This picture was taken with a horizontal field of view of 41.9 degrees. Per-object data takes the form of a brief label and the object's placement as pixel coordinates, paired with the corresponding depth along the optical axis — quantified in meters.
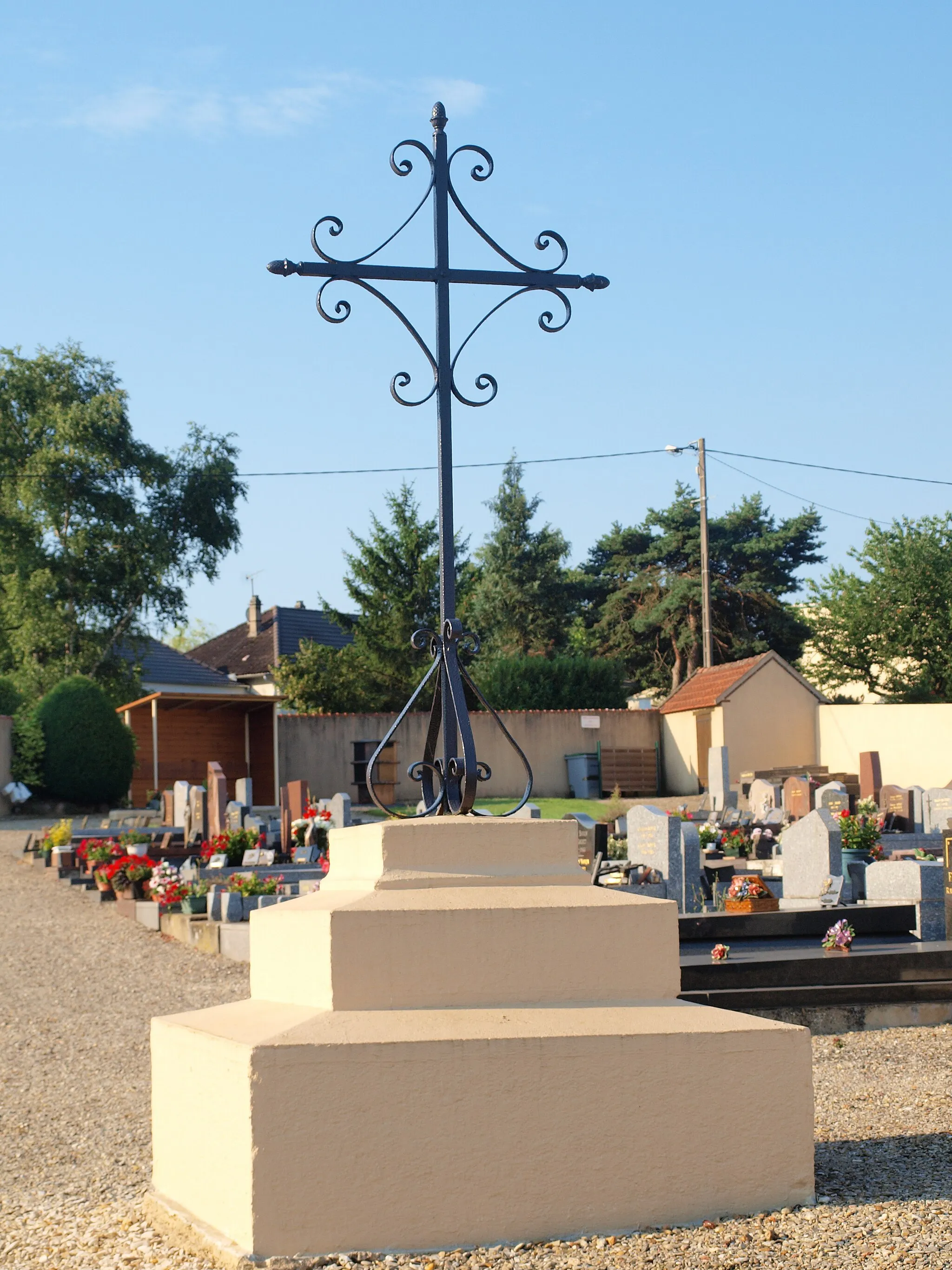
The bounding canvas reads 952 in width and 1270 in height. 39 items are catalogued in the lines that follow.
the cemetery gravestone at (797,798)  18.86
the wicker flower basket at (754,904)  10.60
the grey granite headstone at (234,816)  17.75
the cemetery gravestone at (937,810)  17.81
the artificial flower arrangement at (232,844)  15.86
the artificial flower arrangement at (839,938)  9.13
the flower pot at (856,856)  13.05
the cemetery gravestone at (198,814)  18.48
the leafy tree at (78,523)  30.77
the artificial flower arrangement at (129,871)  14.84
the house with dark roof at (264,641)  48.66
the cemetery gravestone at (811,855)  11.53
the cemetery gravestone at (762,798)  21.33
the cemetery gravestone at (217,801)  17.92
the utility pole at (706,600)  32.38
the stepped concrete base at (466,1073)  4.01
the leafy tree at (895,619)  33.00
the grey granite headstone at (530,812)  13.09
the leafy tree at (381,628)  36.66
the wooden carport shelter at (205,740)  29.12
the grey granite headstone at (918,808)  18.23
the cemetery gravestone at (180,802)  20.22
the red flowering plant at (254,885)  12.77
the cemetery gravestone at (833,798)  16.30
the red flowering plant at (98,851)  16.31
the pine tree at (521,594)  43.22
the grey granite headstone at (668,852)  11.98
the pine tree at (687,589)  41.69
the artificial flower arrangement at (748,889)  10.64
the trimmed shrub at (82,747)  25.16
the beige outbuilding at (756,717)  28.80
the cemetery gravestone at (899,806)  17.77
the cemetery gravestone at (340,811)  16.77
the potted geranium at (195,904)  13.09
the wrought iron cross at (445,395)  4.75
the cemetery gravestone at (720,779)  24.02
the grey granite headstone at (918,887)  9.89
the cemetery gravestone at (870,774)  19.91
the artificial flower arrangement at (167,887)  13.55
